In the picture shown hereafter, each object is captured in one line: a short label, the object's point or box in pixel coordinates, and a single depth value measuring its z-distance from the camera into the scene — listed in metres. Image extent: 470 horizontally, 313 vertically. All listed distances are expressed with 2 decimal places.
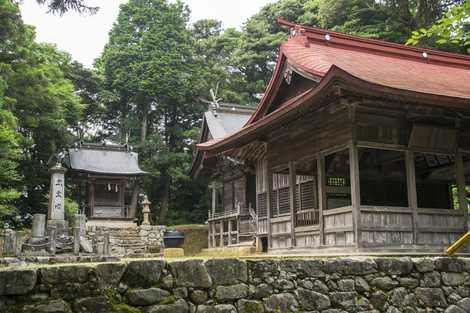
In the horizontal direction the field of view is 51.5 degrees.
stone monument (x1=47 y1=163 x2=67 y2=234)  25.39
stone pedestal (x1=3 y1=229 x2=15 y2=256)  18.42
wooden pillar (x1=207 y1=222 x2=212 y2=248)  27.14
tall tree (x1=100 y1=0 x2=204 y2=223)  38.00
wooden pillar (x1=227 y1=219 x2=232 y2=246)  24.67
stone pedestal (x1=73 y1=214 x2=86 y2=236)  21.01
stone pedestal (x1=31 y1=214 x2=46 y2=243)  21.41
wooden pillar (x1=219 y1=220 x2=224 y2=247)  25.56
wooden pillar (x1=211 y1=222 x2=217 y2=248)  26.58
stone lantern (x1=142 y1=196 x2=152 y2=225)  29.07
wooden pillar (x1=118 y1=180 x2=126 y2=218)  34.31
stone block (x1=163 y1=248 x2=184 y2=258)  12.01
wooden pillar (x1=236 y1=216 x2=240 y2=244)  24.05
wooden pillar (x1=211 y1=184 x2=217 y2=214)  29.15
